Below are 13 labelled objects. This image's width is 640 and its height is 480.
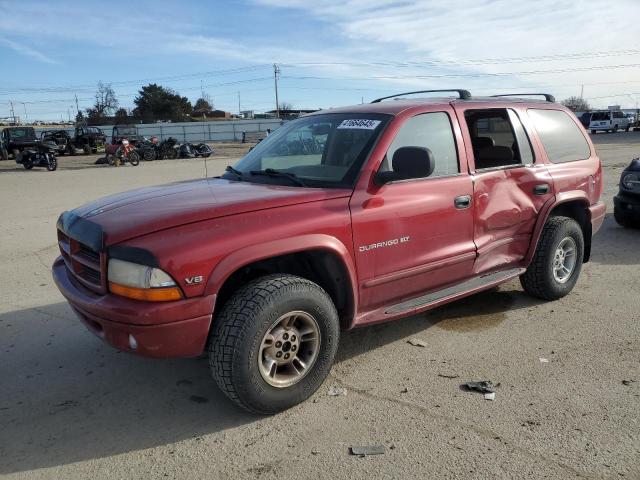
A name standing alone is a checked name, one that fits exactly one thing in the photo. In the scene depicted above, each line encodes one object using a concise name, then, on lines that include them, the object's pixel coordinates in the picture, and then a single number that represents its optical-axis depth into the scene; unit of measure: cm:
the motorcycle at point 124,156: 2664
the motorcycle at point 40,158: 2444
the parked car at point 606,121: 4816
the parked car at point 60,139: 3606
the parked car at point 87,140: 3684
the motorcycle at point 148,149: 3030
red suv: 282
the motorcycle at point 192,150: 3186
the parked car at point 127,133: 3353
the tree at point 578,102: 9882
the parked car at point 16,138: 3228
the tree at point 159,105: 8875
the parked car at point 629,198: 741
